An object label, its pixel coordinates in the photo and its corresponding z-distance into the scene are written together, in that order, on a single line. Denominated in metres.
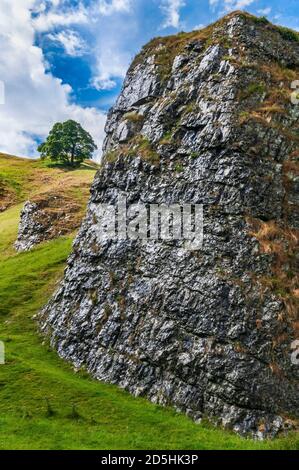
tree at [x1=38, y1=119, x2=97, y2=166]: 122.19
